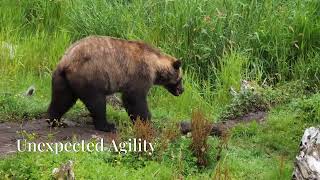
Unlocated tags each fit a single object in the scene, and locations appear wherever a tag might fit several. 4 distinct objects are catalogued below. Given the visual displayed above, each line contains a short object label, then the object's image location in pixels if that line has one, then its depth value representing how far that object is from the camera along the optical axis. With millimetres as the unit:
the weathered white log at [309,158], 11937
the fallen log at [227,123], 16156
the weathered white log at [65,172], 11320
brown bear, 15383
